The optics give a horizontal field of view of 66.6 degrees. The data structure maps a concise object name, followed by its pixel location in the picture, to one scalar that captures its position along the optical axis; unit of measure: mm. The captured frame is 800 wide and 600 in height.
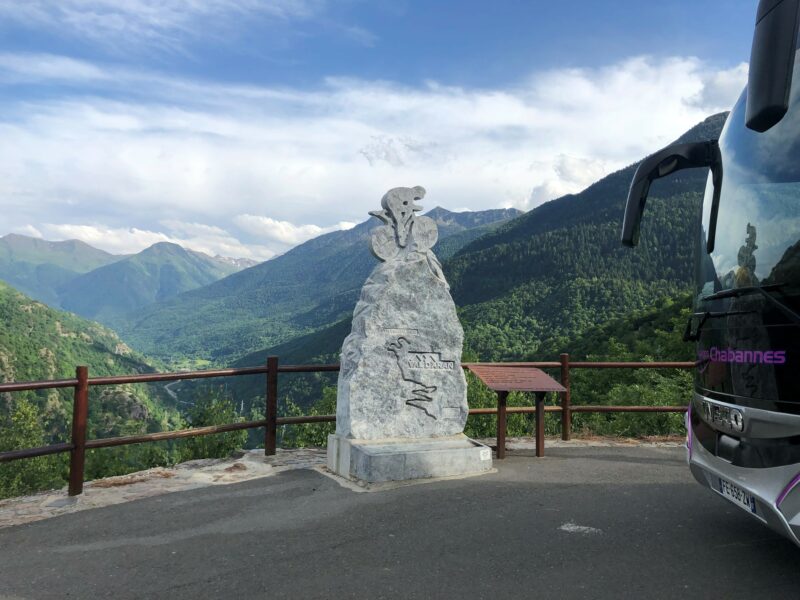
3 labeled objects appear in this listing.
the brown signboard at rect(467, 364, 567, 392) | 5949
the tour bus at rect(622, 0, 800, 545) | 2367
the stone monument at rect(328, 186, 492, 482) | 5664
